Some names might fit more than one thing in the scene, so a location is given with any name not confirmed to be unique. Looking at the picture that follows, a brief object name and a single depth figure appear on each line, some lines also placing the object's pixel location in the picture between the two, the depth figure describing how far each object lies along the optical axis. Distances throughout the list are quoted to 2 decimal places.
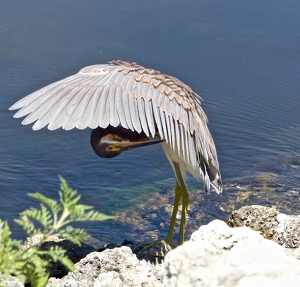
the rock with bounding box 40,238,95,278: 8.99
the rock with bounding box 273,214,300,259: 9.20
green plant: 4.36
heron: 9.64
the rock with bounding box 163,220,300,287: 4.95
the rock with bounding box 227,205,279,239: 9.77
